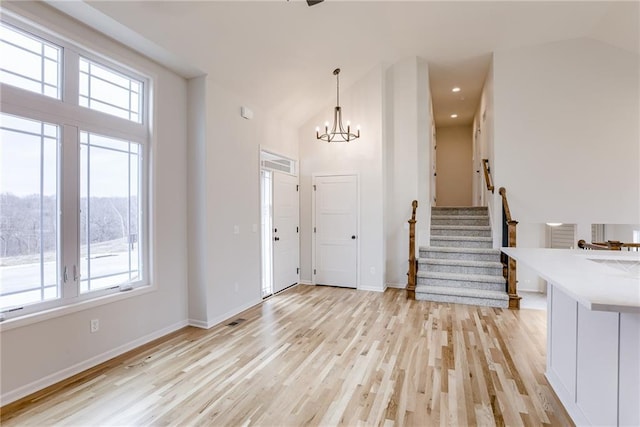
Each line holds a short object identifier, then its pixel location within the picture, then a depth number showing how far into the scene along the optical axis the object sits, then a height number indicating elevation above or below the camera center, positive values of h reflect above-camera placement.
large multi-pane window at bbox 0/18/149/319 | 2.33 +0.32
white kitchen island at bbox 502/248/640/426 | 1.43 -0.69
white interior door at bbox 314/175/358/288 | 5.57 -0.33
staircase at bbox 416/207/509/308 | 4.62 -0.89
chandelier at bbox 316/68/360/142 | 5.11 +1.55
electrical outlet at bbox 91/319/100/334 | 2.77 -1.02
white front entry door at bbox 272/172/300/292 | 5.22 -0.34
